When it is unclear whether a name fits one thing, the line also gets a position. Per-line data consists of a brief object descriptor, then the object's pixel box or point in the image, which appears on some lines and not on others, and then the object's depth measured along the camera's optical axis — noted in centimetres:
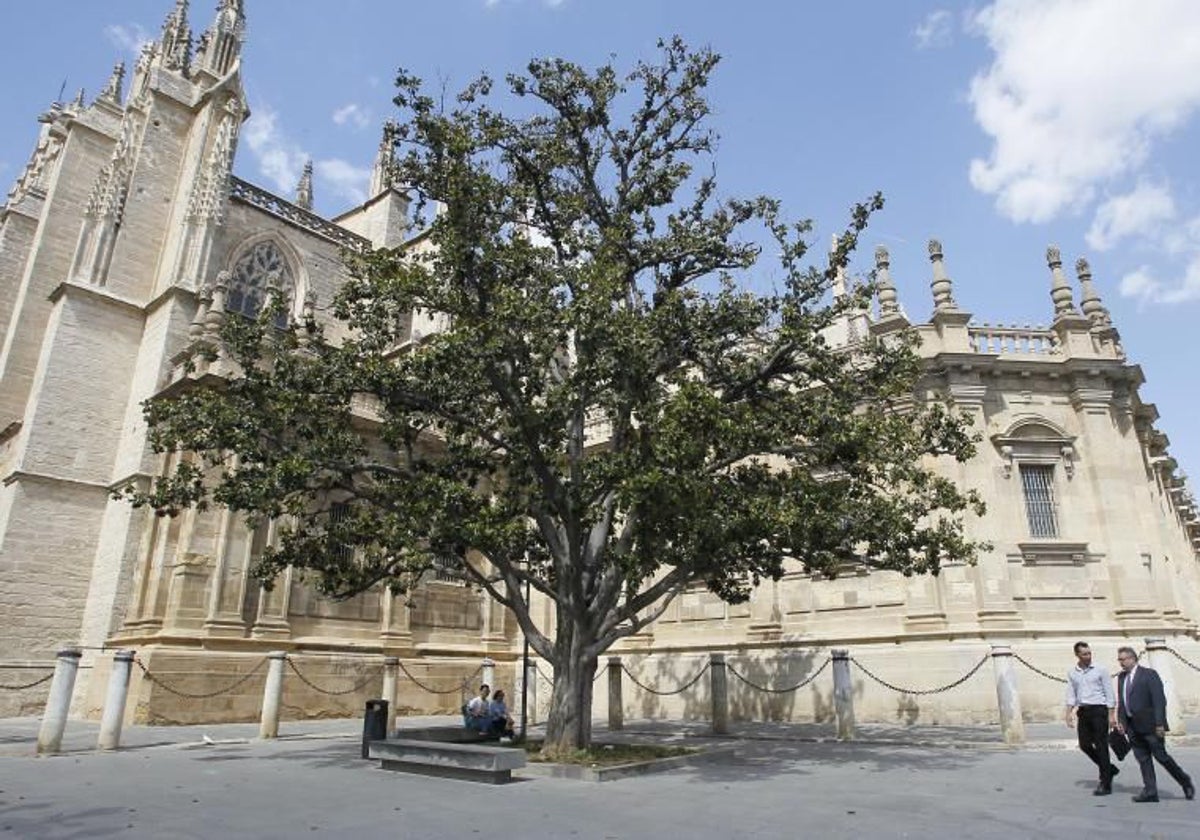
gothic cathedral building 1680
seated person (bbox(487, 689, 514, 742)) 1220
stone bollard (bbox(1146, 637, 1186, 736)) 1101
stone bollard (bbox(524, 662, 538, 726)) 1964
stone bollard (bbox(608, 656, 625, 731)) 1650
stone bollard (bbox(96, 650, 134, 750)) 1164
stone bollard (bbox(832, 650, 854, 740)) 1285
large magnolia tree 992
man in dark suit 701
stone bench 831
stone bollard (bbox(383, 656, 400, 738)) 1498
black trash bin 1089
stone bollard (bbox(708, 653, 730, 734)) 1503
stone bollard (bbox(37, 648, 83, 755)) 1082
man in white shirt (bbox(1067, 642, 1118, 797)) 762
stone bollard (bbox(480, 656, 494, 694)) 1603
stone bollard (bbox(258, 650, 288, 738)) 1350
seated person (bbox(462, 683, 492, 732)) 1183
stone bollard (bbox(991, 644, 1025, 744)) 1144
